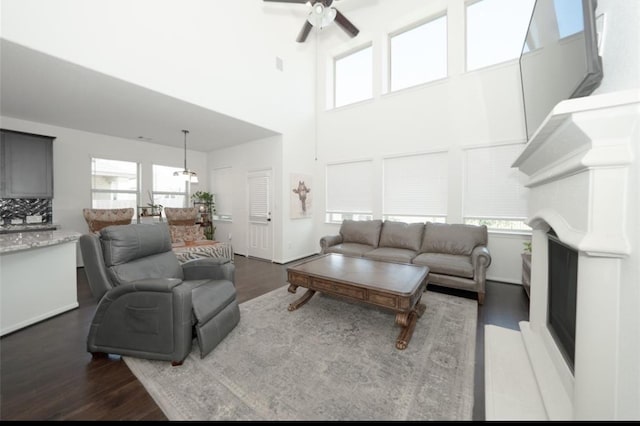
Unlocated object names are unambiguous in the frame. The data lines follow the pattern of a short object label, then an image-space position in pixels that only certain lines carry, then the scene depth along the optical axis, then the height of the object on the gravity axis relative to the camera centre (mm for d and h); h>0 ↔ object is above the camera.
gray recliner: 1798 -791
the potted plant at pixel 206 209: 6195 -33
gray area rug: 1442 -1236
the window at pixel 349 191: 5066 +394
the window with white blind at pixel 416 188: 4262 +406
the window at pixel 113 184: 4988 +533
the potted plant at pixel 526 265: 3100 -763
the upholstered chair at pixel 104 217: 4309 -194
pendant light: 4613 +664
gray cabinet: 3615 +688
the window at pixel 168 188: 5883 +517
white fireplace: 900 -142
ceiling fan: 3205 +2761
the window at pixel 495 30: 3721 +3022
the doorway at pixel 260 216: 5270 -190
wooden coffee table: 2117 -742
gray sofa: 3088 -640
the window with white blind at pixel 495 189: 3604 +318
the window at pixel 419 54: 4480 +3129
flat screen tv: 1110 +946
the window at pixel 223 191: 6176 +451
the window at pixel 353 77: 5312 +3131
